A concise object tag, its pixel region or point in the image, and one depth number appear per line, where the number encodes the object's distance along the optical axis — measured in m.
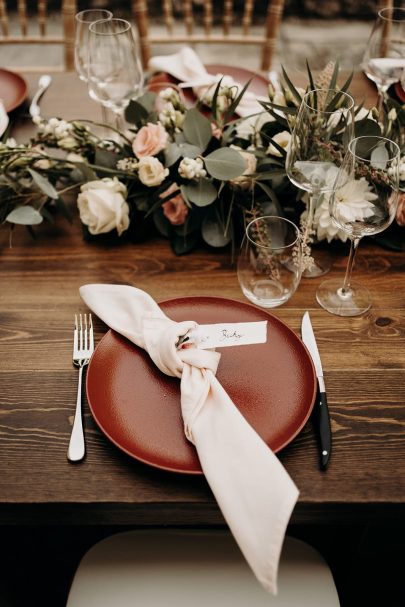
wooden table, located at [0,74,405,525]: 0.73
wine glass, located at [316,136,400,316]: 0.84
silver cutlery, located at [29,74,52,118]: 1.35
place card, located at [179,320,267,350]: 0.87
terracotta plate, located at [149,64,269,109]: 1.46
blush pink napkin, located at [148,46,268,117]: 1.42
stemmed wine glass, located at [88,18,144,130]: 1.20
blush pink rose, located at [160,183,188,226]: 1.07
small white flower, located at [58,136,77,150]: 1.13
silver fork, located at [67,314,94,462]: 0.76
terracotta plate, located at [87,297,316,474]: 0.75
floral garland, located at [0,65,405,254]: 1.05
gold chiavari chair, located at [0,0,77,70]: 1.80
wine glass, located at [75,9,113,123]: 1.25
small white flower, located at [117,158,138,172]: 1.07
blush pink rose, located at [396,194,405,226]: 1.06
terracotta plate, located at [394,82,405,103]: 1.44
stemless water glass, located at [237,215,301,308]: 0.94
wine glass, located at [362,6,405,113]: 1.35
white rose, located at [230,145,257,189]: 1.06
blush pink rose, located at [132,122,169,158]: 1.06
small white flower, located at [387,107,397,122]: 1.10
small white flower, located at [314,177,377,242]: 0.87
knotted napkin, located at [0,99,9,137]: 1.27
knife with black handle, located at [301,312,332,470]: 0.76
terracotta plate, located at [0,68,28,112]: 1.43
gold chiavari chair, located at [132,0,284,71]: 1.86
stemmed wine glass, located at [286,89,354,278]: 0.87
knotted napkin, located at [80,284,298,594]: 0.64
